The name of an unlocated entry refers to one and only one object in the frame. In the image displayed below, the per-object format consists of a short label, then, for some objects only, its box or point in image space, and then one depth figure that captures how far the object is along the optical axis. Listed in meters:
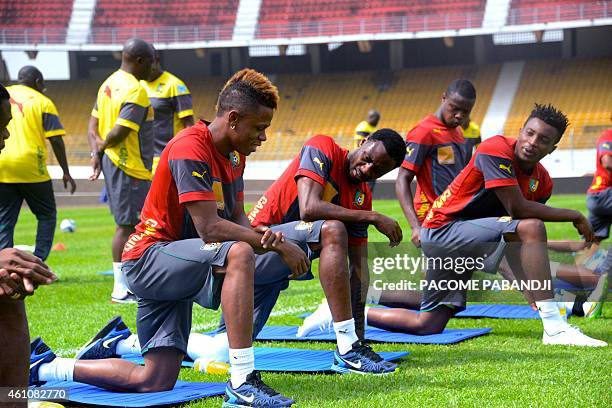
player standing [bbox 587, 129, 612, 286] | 18.77
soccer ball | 37.12
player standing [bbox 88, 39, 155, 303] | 17.80
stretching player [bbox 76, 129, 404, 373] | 10.52
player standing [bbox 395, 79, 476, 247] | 15.31
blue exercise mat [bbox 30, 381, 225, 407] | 8.98
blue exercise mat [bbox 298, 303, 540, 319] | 15.46
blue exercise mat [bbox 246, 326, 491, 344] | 12.95
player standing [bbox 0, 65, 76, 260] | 18.61
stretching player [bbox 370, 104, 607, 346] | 12.52
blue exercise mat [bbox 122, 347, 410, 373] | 10.77
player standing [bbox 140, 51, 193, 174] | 19.23
